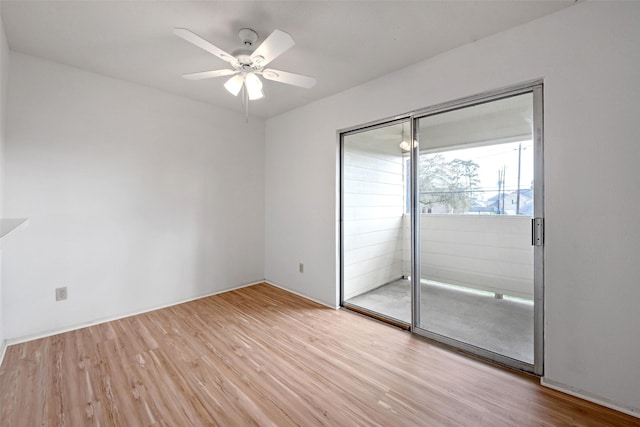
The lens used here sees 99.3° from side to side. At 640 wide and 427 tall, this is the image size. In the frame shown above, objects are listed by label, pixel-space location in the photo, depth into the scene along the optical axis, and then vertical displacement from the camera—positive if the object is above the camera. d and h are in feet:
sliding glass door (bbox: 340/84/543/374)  6.72 -0.37
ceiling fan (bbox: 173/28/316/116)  5.75 +3.56
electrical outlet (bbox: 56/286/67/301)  8.49 -2.58
